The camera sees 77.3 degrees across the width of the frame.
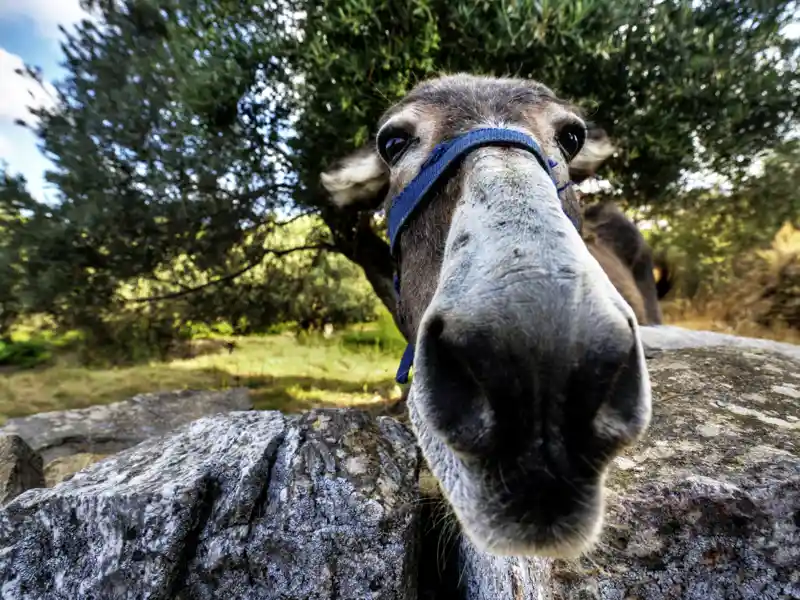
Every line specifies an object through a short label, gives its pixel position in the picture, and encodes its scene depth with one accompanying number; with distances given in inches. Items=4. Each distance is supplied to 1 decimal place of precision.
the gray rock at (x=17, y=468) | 23.2
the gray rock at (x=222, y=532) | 16.1
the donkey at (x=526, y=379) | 11.0
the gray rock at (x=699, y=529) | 13.8
